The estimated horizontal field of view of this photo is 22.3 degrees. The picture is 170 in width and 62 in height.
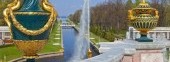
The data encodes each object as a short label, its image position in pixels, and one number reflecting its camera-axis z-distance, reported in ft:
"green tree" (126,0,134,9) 198.06
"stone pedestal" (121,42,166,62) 32.93
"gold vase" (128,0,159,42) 37.69
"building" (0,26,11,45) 134.81
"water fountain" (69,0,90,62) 92.54
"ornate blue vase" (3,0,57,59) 16.69
